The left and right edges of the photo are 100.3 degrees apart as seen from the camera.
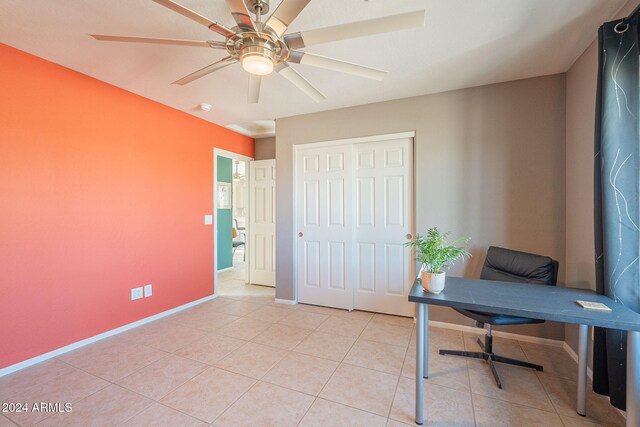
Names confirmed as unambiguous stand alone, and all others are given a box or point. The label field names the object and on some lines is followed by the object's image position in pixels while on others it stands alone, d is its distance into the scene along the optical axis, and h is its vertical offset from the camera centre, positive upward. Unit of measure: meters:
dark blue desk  1.28 -0.53
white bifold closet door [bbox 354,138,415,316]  3.09 -0.18
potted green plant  1.67 -0.31
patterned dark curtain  1.56 +0.13
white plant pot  1.66 -0.45
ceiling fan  1.21 +0.88
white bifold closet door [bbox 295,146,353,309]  3.35 -0.20
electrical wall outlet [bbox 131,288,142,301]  2.89 -0.91
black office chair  1.98 -0.53
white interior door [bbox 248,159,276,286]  4.42 -0.18
